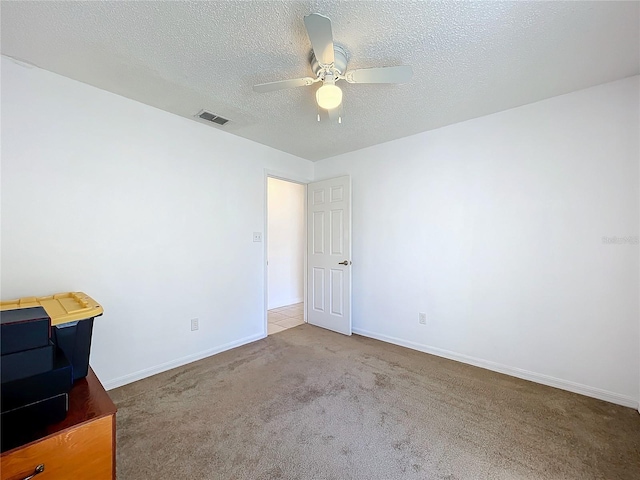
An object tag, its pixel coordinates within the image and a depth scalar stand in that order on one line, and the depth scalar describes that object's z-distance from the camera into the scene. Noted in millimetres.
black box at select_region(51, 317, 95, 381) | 1350
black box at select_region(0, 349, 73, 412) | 902
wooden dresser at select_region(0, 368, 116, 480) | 885
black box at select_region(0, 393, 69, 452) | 885
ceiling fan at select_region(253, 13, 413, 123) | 1562
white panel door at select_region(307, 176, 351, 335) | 3559
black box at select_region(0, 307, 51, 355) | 923
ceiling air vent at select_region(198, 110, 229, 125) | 2580
